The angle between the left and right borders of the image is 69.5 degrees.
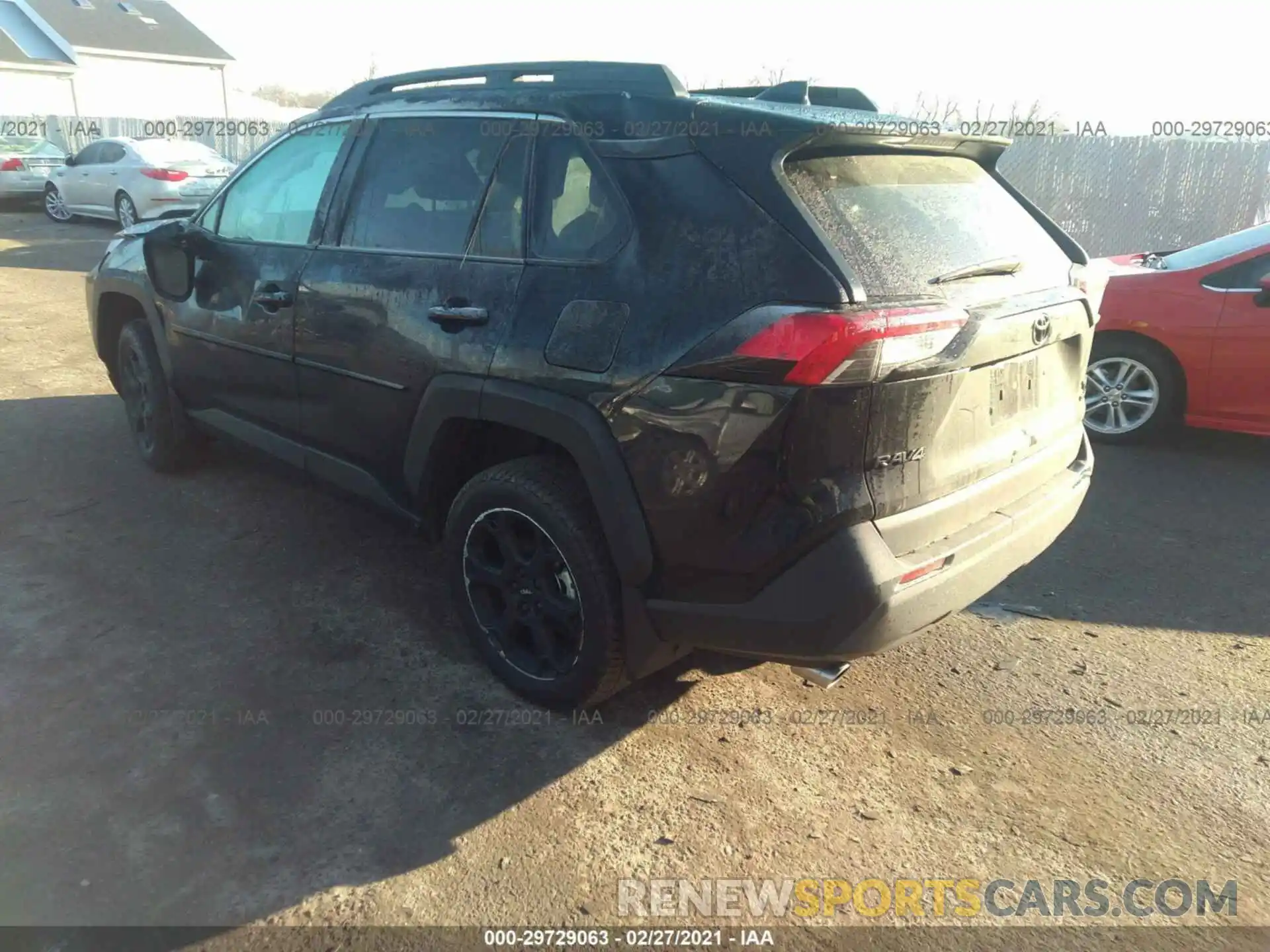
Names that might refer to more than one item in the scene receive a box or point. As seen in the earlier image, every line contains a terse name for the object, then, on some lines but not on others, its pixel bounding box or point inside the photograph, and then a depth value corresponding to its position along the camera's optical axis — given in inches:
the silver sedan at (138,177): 568.7
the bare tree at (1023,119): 478.9
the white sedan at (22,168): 703.1
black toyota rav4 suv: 92.0
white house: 1263.5
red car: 212.2
